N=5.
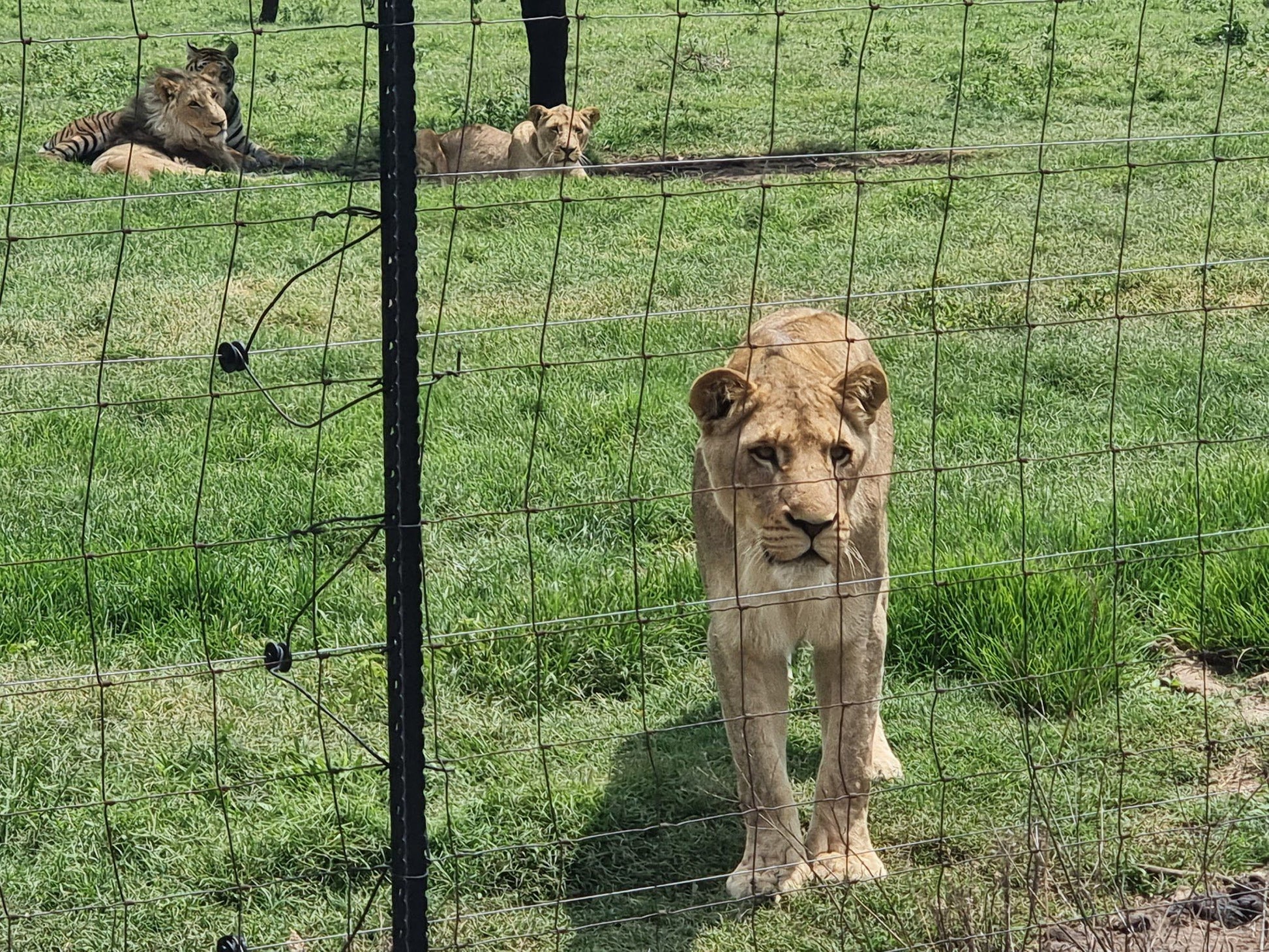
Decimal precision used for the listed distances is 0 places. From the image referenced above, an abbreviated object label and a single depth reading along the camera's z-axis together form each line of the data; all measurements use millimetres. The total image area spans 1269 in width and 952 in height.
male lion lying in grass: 26625
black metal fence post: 5816
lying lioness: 24359
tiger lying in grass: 25500
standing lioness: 7613
